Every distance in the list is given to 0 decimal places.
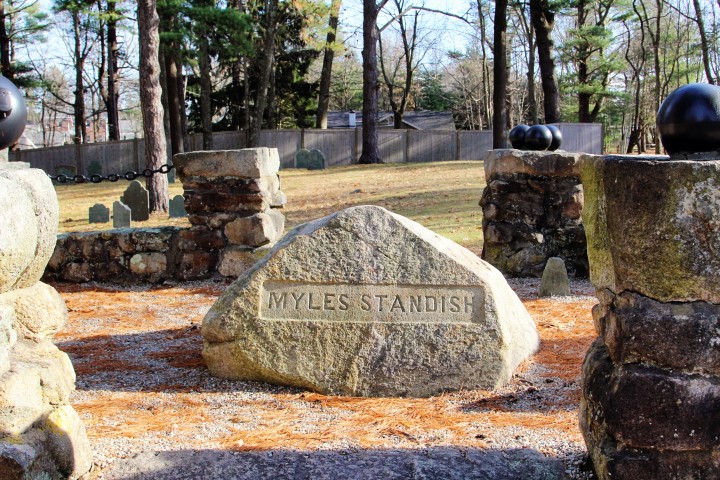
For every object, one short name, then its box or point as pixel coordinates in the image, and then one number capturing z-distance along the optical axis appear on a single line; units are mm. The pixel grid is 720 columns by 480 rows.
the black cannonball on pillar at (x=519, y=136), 8734
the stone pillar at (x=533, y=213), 8086
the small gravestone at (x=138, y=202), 13461
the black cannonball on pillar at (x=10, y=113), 2904
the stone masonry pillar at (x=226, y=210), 7695
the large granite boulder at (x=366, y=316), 4402
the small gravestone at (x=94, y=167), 26438
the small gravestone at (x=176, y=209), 13422
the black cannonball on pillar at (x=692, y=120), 2668
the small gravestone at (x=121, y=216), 12133
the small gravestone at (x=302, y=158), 25016
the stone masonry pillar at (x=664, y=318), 2557
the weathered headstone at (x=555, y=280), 7062
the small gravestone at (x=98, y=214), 13273
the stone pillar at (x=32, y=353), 2734
